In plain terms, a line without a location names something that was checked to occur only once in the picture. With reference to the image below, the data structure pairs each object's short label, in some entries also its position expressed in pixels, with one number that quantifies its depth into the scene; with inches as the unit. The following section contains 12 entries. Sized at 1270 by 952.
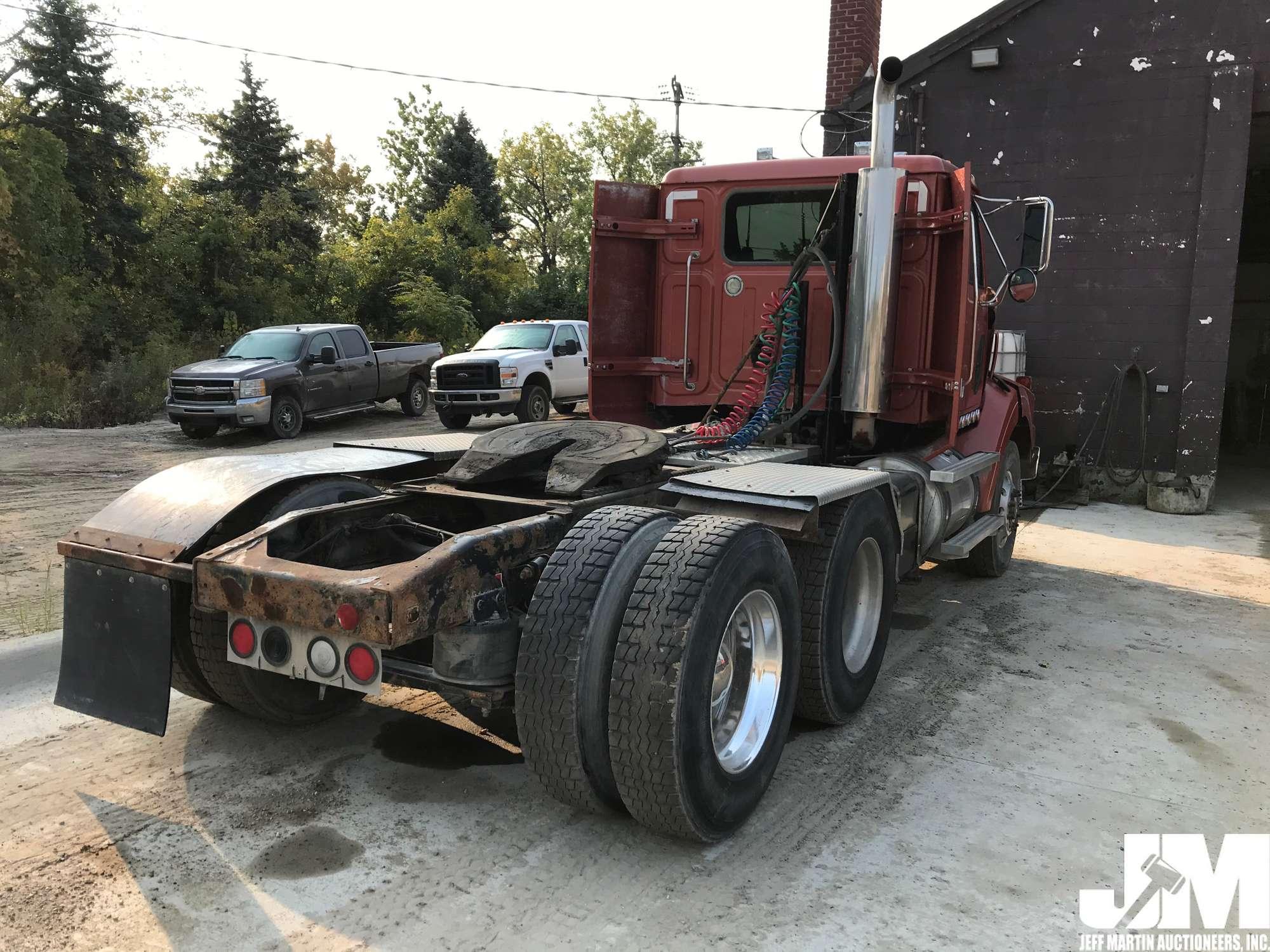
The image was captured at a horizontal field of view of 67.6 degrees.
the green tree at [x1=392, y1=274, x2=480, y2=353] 1087.6
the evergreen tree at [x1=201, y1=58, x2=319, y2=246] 1273.4
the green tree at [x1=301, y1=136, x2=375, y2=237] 1665.8
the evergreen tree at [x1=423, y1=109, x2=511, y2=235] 1601.9
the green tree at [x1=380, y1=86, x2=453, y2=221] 2006.6
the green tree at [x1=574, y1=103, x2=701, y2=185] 2370.8
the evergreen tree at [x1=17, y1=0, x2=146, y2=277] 962.1
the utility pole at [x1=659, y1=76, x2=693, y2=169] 1838.1
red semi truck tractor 124.0
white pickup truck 651.5
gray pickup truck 578.6
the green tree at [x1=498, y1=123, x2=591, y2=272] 2170.3
